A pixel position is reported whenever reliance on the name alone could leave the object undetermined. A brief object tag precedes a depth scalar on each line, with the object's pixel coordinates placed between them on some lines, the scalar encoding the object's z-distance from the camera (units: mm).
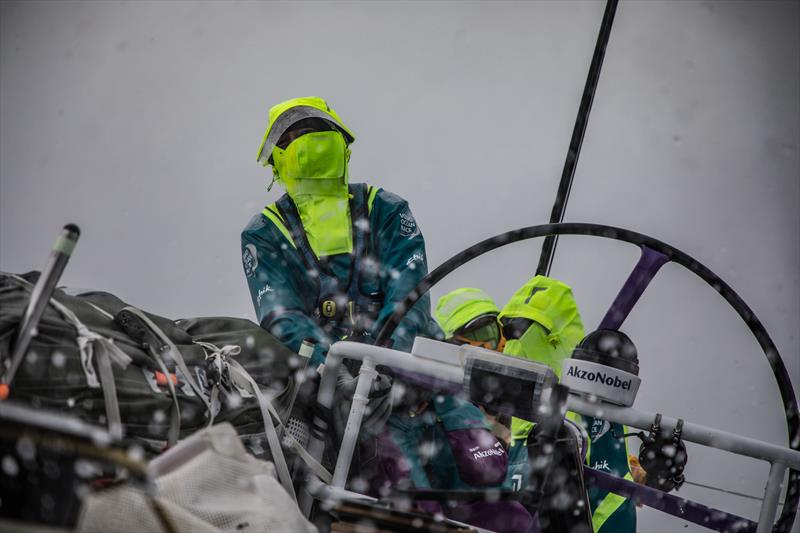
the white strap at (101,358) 14039
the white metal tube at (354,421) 14334
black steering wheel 14473
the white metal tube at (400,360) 14333
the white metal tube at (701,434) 14263
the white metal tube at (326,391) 14453
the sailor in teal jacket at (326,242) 14964
